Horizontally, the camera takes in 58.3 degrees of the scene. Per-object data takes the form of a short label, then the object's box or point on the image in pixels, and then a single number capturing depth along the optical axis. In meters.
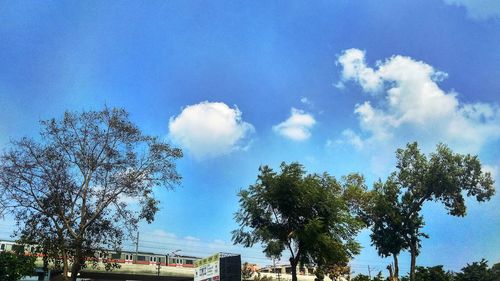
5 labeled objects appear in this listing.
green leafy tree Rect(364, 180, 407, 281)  47.50
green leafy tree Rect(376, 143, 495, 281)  46.84
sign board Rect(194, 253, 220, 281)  30.09
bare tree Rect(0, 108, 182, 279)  28.31
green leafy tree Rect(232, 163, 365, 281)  33.57
